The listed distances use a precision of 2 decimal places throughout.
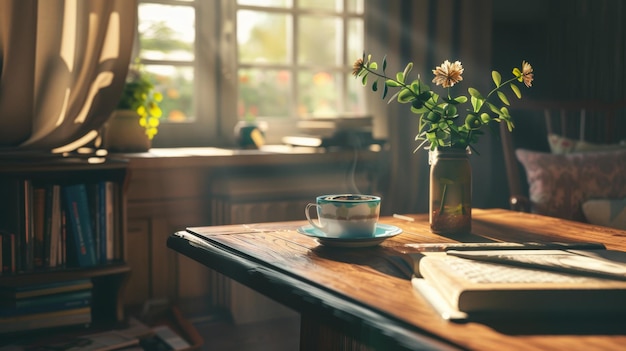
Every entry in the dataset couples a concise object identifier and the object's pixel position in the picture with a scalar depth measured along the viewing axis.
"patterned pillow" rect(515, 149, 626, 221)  2.55
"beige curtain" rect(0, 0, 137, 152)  2.34
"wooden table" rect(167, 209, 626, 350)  0.79
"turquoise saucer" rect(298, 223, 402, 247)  1.27
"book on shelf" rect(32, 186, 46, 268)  2.26
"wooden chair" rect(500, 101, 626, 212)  2.75
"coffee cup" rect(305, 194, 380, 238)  1.28
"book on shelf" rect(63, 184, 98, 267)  2.30
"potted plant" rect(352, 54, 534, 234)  1.42
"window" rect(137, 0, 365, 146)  2.91
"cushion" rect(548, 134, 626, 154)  2.72
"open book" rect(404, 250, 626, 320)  0.85
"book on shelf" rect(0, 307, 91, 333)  2.25
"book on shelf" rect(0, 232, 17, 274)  2.21
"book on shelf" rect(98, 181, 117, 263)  2.35
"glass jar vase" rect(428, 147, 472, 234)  1.43
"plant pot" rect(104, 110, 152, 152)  2.62
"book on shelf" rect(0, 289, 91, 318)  2.27
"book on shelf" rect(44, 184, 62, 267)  2.27
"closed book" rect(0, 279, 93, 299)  2.28
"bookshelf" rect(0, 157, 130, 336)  2.22
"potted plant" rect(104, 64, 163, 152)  2.63
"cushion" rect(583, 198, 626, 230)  2.42
